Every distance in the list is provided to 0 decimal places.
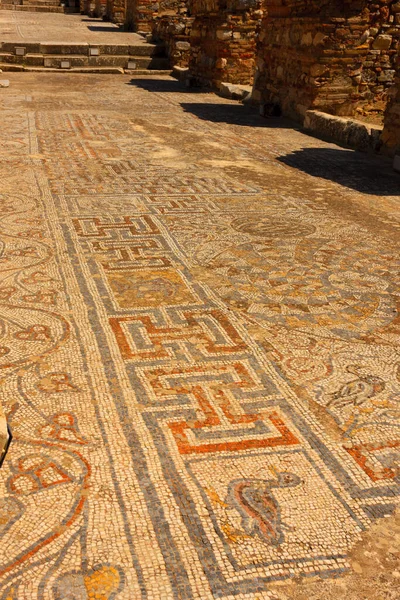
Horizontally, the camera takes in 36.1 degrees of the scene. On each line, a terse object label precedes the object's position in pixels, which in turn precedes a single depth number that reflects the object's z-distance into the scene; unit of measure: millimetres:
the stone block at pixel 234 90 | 10359
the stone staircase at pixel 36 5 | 24453
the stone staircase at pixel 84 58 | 12672
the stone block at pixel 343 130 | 7142
